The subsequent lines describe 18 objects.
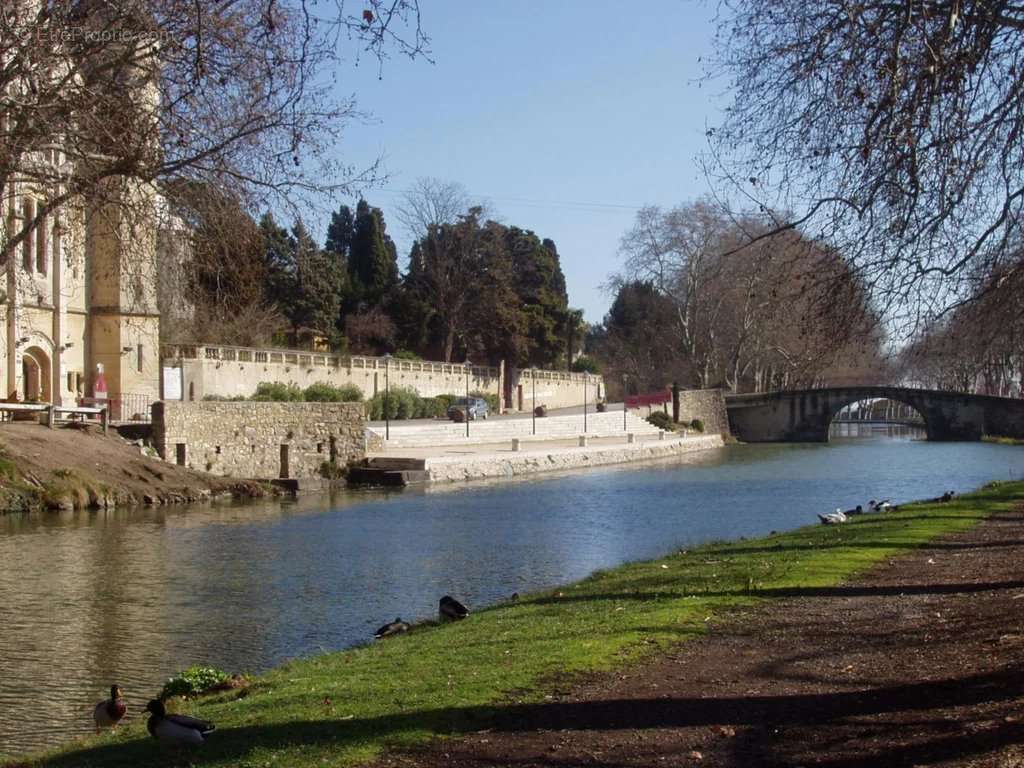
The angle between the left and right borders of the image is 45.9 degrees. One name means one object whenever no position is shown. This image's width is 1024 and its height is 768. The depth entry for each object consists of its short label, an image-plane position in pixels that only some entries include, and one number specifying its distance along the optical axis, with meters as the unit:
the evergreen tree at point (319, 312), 67.69
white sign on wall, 46.44
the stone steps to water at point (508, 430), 50.91
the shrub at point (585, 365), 104.83
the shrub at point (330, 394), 54.06
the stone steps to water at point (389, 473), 39.97
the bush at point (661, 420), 76.94
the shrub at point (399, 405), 59.88
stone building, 38.78
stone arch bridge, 80.38
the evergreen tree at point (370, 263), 78.19
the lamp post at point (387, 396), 48.27
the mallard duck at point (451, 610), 13.92
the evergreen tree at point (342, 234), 83.57
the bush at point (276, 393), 51.06
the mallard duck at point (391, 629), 13.78
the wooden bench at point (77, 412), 33.50
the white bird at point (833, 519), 22.91
